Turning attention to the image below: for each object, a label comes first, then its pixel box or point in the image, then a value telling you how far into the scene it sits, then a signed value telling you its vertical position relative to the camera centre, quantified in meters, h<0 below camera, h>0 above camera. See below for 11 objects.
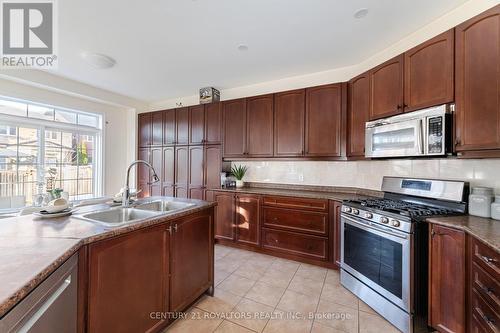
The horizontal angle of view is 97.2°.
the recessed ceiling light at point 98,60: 2.75 +1.37
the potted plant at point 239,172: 3.76 -0.10
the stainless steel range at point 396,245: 1.72 -0.69
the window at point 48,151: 3.22 +0.25
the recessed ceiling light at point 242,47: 2.56 +1.41
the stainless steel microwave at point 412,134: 1.80 +0.31
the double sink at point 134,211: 1.67 -0.38
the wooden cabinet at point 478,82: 1.51 +0.62
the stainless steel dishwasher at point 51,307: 0.70 -0.54
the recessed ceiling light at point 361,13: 1.97 +1.40
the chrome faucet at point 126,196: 1.93 -0.26
